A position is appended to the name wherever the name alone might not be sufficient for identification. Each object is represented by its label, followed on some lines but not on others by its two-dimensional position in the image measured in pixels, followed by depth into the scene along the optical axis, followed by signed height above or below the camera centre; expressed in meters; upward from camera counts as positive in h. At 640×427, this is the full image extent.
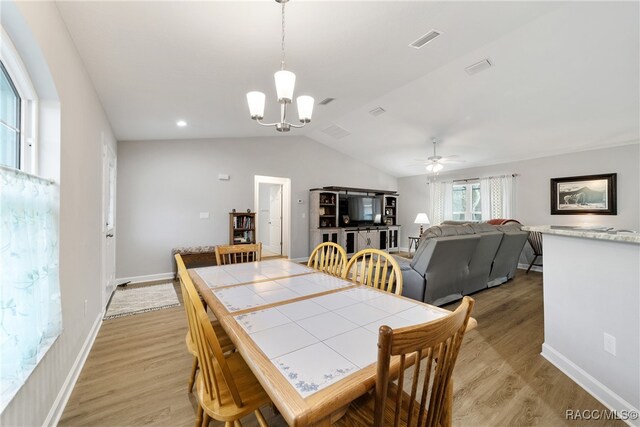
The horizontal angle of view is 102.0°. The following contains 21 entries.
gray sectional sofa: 3.01 -0.60
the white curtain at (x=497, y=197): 5.87 +0.42
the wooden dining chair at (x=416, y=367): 0.66 -0.47
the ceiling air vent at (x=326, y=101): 3.91 +1.75
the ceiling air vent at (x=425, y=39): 2.48 +1.74
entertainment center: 6.39 -0.09
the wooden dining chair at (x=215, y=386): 0.95 -0.77
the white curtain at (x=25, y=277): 1.05 -0.28
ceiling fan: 4.90 +1.01
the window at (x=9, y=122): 1.31 +0.51
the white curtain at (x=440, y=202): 7.00 +0.36
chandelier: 1.81 +0.88
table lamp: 6.71 -0.11
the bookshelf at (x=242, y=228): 5.25 -0.25
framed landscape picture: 4.57 +0.36
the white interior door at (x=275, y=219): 6.64 -0.10
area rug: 3.22 -1.17
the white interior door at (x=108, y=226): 3.12 -0.13
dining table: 0.73 -0.48
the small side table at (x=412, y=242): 7.22 -0.80
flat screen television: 6.96 +0.17
